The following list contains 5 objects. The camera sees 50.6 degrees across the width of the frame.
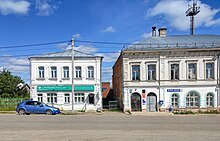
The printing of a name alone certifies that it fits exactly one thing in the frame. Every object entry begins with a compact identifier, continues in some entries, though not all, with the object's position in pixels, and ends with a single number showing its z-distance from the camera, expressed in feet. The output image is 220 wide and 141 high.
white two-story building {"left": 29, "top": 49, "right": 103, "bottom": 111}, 101.55
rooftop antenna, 133.77
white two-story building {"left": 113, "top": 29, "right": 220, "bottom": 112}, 92.99
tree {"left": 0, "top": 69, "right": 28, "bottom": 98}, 154.81
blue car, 77.77
